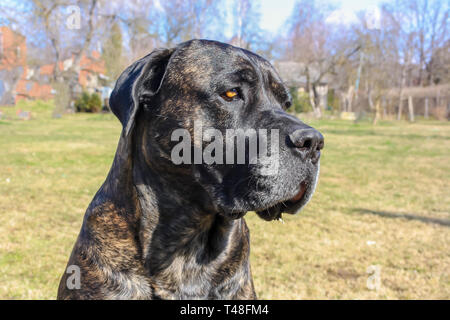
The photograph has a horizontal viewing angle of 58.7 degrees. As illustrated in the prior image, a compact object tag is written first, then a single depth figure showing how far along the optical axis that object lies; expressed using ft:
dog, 6.61
